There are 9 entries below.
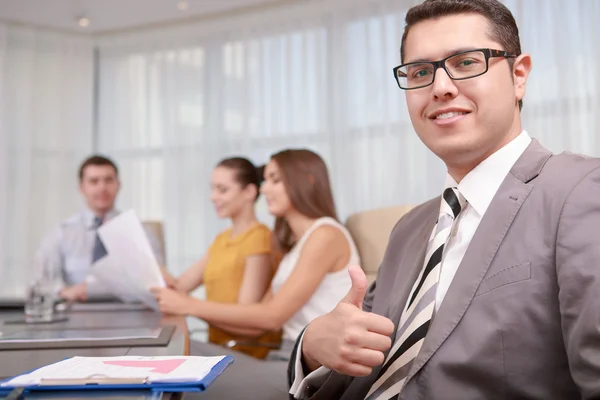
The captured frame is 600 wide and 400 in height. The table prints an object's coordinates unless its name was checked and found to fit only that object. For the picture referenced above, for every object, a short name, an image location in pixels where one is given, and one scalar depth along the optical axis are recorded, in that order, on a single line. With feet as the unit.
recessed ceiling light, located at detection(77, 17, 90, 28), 16.83
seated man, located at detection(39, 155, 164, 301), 11.71
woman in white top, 7.34
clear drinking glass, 6.40
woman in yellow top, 8.94
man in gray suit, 2.97
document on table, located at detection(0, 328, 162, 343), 4.69
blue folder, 2.60
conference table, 3.71
